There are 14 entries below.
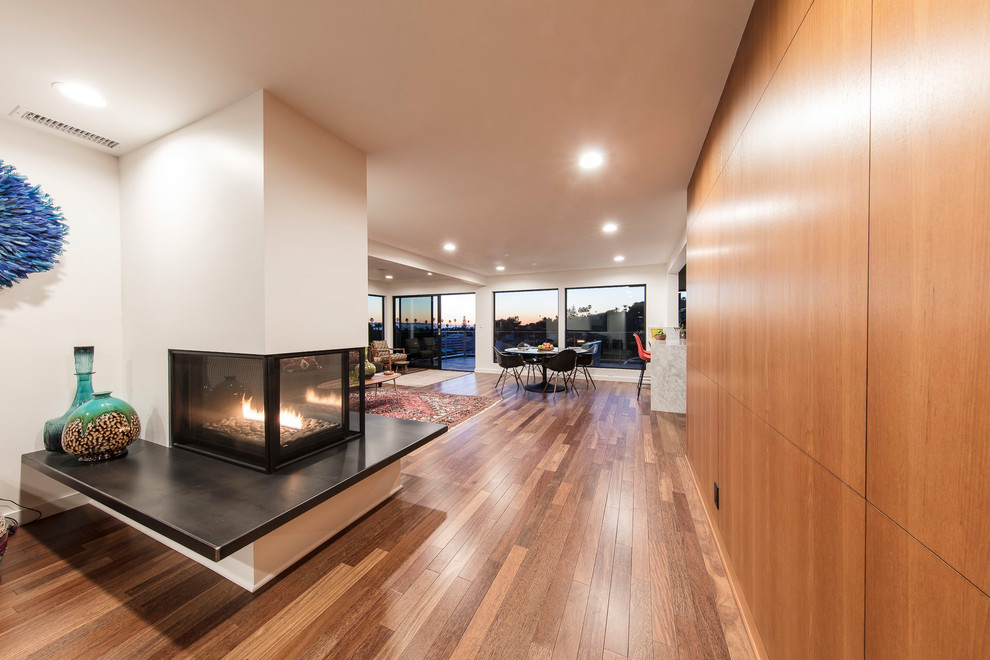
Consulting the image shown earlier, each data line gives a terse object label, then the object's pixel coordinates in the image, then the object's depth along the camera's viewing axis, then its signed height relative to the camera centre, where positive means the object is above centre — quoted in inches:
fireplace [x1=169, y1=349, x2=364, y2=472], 75.3 -19.0
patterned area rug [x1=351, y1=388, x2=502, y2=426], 187.9 -49.2
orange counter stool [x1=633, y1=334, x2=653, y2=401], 253.6 -21.8
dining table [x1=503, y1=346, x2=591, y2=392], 253.5 -21.9
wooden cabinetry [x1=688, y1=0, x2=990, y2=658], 20.9 -0.1
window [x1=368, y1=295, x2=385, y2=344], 385.0 +9.6
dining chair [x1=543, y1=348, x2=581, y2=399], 240.3 -25.4
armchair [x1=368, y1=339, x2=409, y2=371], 311.3 -28.0
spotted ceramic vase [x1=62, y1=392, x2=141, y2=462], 80.5 -24.9
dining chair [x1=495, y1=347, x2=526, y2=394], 250.5 -26.0
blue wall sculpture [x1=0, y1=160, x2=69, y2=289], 79.8 +24.1
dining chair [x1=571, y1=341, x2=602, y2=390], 256.1 -25.3
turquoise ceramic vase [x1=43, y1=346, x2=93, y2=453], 86.8 -17.2
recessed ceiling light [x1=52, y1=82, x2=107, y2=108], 71.1 +50.4
